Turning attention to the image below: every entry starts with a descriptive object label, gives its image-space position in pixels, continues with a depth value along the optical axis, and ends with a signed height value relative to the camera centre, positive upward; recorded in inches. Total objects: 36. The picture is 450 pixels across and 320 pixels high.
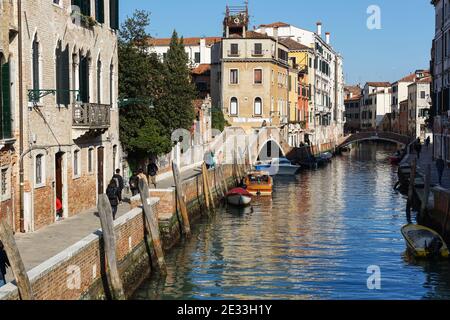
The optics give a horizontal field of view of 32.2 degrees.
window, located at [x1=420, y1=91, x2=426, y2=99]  2992.1 +119.9
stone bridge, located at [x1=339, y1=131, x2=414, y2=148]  2650.1 -36.3
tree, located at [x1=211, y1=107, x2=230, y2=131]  1798.7 +18.6
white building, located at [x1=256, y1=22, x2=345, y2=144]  2571.4 +182.7
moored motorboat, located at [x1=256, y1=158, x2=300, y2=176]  1701.5 -87.3
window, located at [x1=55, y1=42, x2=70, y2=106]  690.8 +47.8
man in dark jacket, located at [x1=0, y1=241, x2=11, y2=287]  410.3 -72.5
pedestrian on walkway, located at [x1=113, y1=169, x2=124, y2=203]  789.4 -55.9
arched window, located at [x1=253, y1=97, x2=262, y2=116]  1989.4 +52.5
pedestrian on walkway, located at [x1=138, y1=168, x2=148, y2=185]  729.7 -44.9
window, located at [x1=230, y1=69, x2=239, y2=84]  1971.0 +125.7
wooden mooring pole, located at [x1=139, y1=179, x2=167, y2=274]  617.6 -79.2
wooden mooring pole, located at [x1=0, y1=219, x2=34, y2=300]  346.0 -60.1
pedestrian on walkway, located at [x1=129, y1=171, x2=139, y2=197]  872.0 -64.2
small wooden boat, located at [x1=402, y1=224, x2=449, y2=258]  690.0 -105.5
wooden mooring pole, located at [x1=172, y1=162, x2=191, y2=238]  805.9 -75.2
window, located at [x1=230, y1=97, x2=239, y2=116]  1978.3 +55.3
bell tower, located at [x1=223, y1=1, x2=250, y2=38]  1956.2 +262.4
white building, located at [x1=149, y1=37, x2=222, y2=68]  2340.1 +244.0
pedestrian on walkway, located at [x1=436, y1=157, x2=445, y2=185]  1092.9 -59.5
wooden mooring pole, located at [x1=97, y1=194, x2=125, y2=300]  471.2 -69.3
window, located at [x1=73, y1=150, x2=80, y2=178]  752.3 -33.0
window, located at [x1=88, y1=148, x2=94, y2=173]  801.6 -32.1
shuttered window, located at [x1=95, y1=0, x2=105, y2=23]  818.8 +125.6
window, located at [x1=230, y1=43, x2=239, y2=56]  1948.8 +194.5
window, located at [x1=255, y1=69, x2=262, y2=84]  1977.1 +125.6
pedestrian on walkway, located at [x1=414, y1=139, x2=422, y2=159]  1818.0 -53.3
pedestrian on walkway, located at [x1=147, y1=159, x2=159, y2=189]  992.7 -55.4
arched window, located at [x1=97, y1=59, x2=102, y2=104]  826.8 +50.9
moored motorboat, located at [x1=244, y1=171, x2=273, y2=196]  1273.4 -92.8
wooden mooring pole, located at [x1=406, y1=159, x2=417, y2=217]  975.5 -82.5
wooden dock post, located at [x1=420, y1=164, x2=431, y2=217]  896.9 -78.4
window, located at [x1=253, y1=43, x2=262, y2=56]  1967.3 +198.1
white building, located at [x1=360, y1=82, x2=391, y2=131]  4057.6 +123.1
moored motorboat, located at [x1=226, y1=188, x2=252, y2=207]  1115.9 -100.4
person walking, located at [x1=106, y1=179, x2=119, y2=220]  701.3 -60.6
